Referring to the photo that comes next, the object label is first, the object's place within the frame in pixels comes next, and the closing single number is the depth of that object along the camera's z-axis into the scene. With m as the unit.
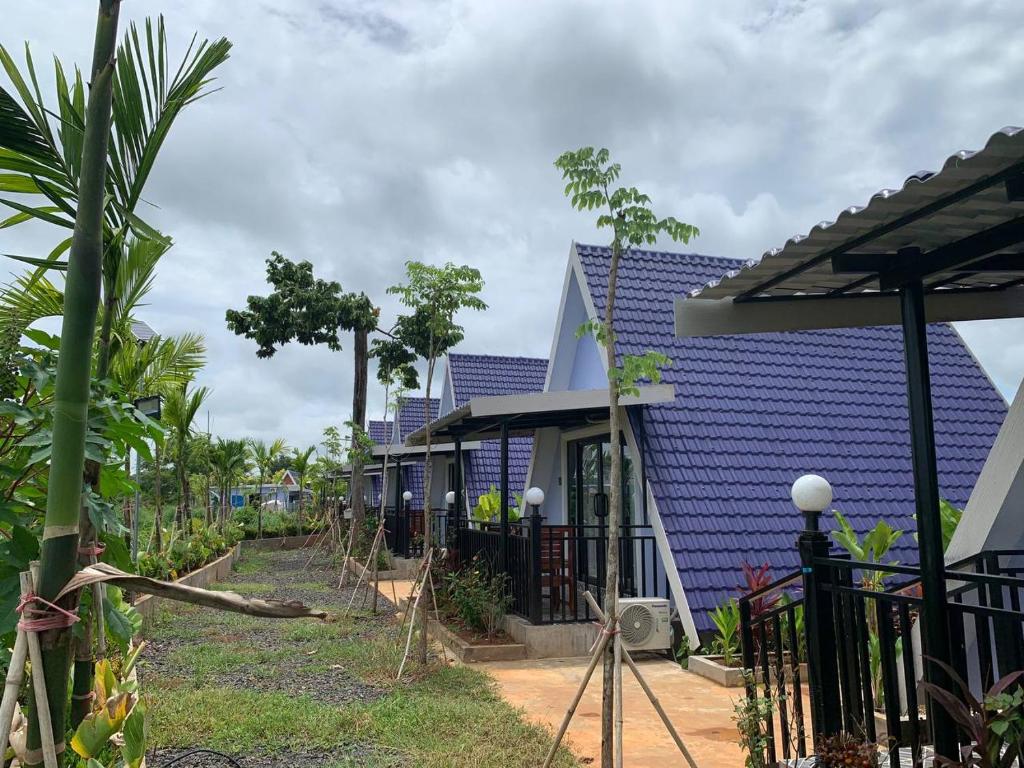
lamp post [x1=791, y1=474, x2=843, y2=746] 4.19
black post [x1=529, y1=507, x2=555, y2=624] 9.13
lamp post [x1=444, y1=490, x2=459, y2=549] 12.15
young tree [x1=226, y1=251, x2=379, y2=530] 21.91
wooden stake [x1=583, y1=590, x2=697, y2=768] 4.61
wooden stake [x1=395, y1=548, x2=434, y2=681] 7.84
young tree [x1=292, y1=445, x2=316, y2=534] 36.34
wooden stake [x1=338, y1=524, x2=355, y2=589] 15.15
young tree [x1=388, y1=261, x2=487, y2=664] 9.24
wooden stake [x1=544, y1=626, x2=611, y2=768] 4.48
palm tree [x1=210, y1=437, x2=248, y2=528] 28.09
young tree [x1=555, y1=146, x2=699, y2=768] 4.82
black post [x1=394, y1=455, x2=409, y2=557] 19.12
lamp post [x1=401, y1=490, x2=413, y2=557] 18.78
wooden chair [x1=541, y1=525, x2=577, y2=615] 9.30
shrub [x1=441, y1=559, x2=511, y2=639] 9.49
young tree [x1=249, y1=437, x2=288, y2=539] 34.19
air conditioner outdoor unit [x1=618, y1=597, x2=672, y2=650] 8.28
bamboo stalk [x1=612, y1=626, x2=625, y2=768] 4.41
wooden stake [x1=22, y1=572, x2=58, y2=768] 1.69
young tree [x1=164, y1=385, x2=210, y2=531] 15.69
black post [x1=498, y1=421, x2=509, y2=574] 9.77
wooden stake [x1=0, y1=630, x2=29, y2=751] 1.70
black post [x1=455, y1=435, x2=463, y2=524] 12.05
